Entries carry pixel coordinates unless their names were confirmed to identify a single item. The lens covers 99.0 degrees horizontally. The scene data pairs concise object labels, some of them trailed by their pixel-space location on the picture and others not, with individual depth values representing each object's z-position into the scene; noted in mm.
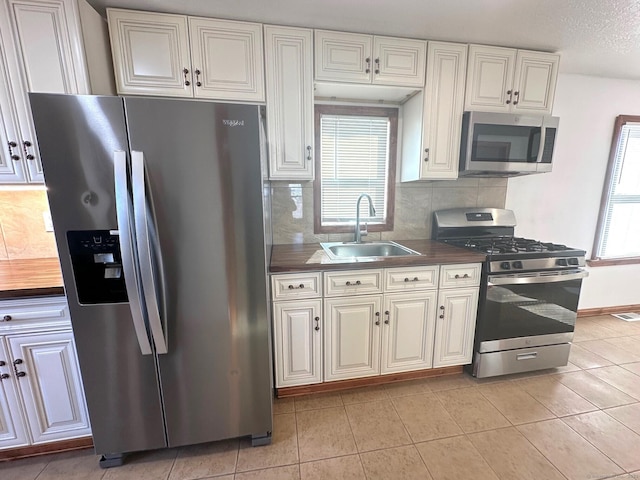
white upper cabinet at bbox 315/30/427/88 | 1783
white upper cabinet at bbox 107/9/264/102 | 1562
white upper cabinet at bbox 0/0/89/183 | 1328
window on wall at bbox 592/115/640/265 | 2768
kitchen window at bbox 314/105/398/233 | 2293
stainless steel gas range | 1895
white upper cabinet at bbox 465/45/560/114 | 1993
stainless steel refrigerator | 1135
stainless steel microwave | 2018
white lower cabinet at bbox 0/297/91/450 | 1313
